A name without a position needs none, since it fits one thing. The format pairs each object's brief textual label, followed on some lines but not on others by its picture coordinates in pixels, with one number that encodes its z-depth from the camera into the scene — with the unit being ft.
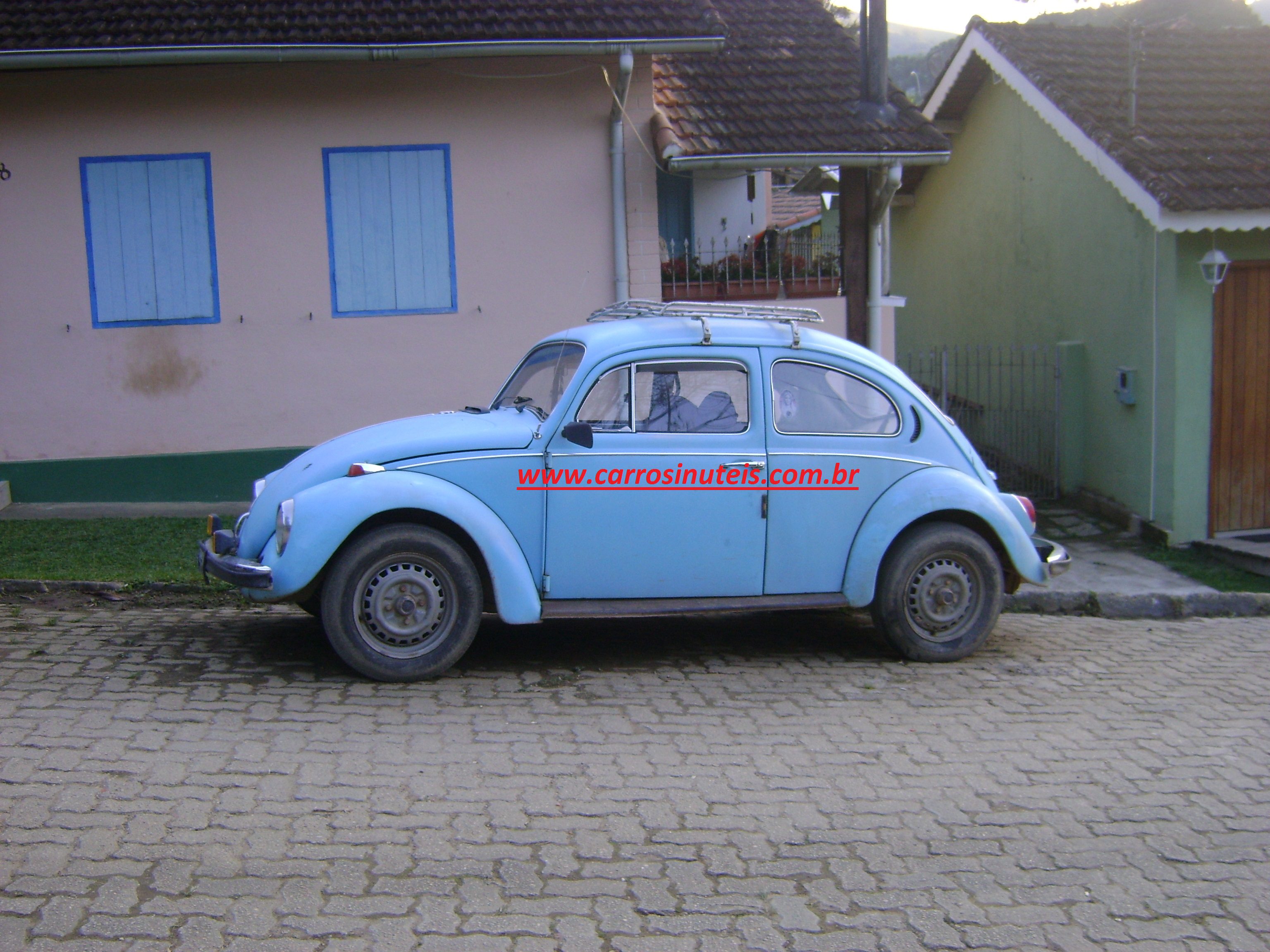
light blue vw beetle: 18.54
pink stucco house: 33.81
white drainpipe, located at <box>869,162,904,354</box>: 36.45
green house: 34.04
